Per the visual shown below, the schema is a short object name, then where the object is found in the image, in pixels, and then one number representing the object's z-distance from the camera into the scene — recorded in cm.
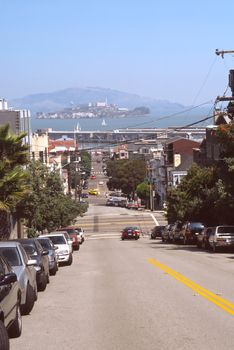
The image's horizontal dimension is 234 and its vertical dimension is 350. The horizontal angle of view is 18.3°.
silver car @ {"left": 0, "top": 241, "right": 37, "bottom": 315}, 1478
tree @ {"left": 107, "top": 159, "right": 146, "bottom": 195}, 14912
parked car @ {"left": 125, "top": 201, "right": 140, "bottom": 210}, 13232
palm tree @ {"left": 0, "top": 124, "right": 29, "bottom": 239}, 3130
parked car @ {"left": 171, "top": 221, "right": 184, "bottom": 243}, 5553
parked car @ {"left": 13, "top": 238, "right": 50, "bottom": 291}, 1958
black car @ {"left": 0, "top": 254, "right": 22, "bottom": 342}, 958
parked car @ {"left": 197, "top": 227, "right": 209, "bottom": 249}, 4367
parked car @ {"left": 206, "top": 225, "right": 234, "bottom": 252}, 3994
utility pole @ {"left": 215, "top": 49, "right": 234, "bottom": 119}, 4470
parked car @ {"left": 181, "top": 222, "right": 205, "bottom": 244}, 5048
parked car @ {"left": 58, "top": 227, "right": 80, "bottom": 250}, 4928
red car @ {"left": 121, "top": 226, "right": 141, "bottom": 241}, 6950
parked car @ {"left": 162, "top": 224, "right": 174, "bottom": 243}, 5959
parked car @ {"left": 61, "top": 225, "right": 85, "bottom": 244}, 5359
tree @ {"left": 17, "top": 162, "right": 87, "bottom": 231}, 4988
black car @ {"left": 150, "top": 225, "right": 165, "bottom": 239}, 7056
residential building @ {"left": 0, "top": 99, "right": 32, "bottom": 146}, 6334
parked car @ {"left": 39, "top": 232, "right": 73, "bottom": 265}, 3222
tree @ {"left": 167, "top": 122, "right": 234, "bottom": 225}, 3838
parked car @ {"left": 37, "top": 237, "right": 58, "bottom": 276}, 2581
